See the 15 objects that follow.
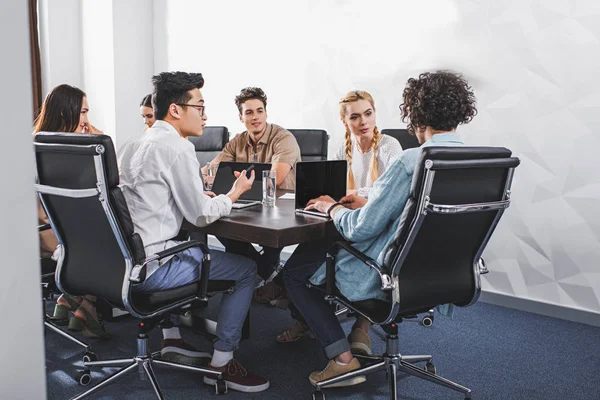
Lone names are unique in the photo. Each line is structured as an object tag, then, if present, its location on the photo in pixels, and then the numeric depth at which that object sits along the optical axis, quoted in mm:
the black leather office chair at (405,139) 3611
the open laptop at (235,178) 2947
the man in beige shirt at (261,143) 3596
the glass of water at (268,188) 2898
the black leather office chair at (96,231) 2025
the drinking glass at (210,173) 3475
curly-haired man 2094
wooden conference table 2202
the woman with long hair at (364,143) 3295
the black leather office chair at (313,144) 3936
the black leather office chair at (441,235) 1930
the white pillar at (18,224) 890
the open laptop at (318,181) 2604
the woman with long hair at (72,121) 3049
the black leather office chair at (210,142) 4273
